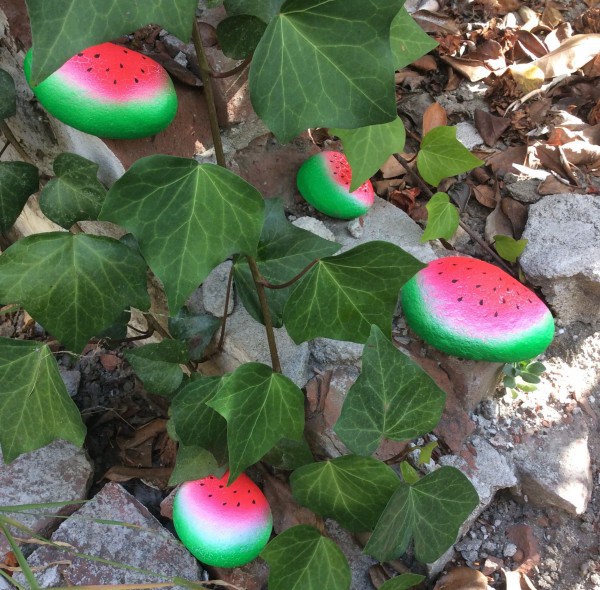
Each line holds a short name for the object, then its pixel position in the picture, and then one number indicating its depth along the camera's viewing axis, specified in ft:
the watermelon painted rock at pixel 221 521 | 1.36
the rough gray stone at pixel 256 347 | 1.52
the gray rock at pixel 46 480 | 1.61
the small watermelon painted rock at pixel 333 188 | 1.69
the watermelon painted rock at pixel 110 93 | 1.34
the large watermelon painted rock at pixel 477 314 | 1.40
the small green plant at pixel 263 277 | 0.85
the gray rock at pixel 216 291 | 1.64
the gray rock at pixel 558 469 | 1.52
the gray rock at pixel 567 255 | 1.67
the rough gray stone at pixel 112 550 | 1.48
